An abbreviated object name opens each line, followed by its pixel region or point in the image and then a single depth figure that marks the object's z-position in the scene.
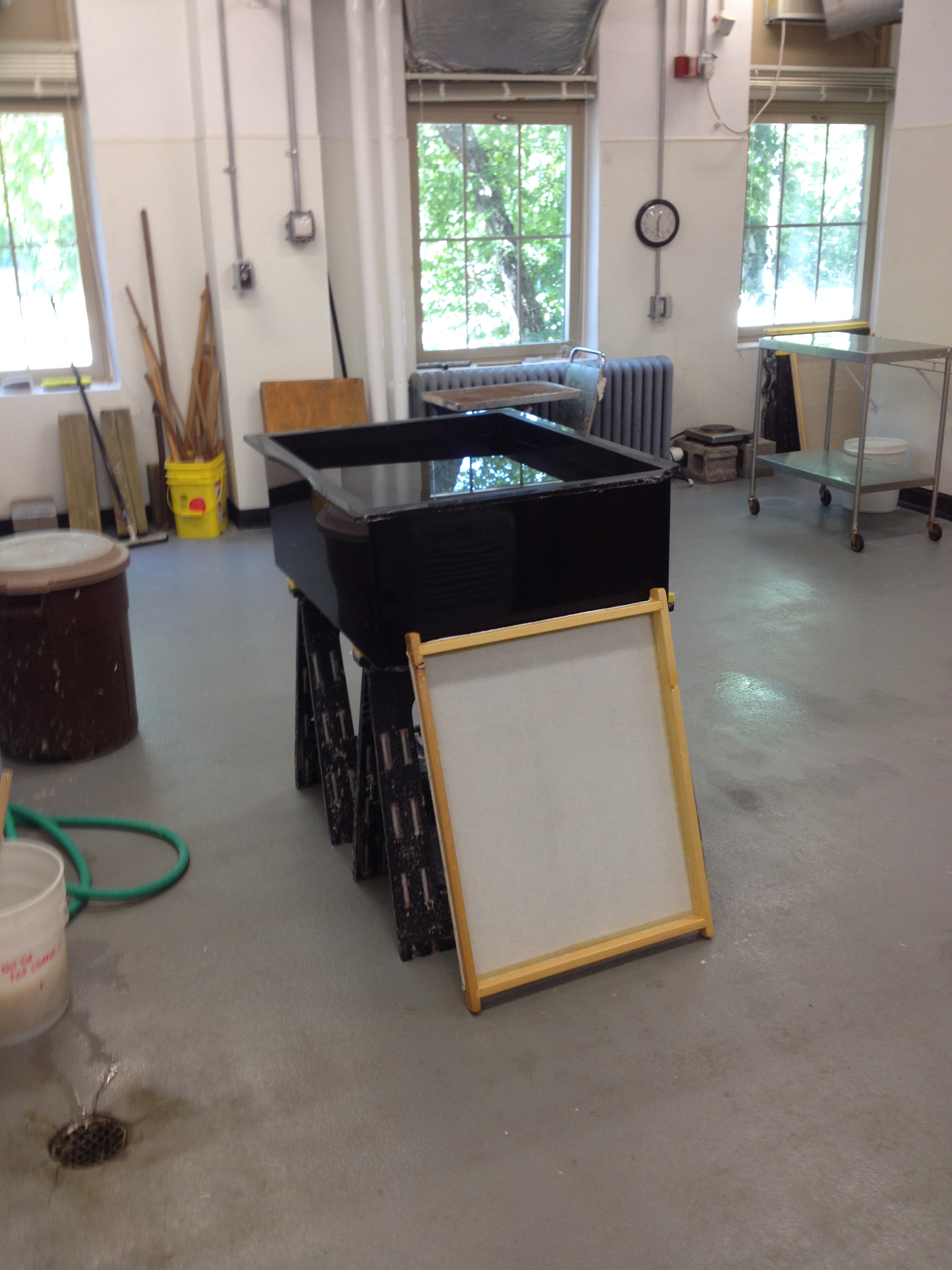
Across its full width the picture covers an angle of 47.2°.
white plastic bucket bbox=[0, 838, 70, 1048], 2.06
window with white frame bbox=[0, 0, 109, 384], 5.10
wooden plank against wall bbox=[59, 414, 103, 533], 5.45
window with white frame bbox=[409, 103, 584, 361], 5.95
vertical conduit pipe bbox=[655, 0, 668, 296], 6.00
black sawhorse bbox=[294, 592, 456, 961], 2.33
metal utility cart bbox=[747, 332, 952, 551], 5.04
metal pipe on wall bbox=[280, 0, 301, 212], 5.05
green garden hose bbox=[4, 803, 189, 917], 2.57
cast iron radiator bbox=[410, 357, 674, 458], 5.92
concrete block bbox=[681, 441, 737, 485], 6.52
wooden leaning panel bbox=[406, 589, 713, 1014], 2.17
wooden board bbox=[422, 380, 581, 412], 5.04
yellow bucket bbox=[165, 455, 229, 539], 5.50
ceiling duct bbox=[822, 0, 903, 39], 6.07
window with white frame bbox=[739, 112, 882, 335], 6.78
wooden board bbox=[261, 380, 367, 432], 5.48
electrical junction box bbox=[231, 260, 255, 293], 5.30
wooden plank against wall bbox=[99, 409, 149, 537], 5.50
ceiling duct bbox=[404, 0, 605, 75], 5.44
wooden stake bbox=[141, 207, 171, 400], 5.40
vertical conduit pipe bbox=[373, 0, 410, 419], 5.38
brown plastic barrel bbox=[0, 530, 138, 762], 3.07
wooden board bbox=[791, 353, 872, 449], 6.18
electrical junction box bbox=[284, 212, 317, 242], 5.30
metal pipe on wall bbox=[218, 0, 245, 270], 5.02
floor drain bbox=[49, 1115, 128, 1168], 1.87
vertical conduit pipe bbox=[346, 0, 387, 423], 5.27
